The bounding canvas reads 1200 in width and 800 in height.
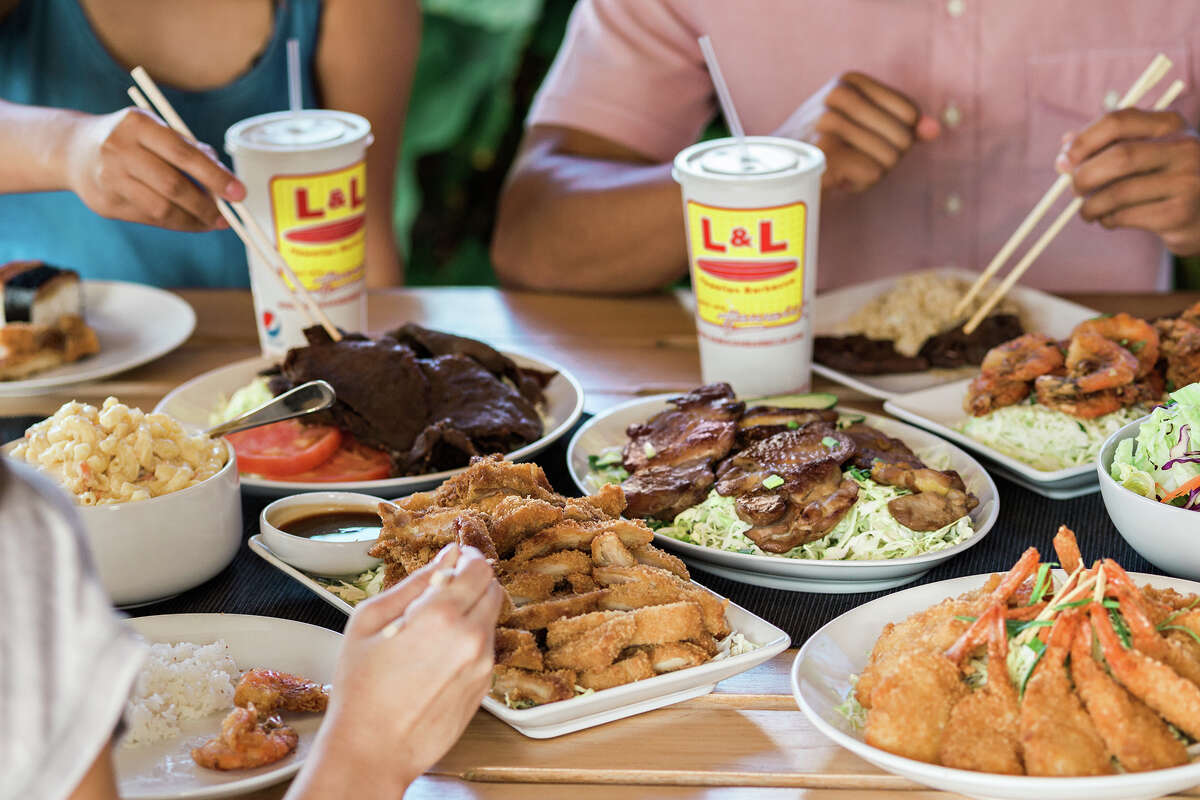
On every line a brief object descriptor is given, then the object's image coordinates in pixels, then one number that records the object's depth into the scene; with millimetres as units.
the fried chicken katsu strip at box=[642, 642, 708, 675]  1137
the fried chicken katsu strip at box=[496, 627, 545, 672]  1128
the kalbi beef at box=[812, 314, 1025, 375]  1503
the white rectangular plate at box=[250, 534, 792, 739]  1118
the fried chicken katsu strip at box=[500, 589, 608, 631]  1148
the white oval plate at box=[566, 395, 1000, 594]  1222
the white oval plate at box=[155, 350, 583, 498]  1333
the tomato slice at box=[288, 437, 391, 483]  1363
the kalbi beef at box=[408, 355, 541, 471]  1351
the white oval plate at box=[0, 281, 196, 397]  1528
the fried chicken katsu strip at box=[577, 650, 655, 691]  1129
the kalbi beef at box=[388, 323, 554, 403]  1446
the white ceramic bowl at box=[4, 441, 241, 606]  1216
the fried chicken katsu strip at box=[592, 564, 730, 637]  1157
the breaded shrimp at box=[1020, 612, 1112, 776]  1064
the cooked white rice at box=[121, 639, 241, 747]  1131
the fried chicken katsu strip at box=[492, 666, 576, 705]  1121
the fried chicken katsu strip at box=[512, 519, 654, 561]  1187
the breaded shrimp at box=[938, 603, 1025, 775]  1070
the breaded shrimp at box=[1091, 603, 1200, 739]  1072
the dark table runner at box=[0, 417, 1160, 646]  1227
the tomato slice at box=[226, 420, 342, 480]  1367
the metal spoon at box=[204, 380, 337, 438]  1351
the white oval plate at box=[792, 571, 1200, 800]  1049
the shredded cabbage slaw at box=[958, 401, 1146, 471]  1342
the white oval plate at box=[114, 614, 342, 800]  1091
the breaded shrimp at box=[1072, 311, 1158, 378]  1375
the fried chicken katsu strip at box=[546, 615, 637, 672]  1129
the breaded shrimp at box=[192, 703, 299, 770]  1106
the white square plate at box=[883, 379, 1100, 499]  1310
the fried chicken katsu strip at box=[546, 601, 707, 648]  1140
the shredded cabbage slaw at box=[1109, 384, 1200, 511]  1219
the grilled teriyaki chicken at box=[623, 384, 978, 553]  1244
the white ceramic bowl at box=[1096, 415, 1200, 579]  1193
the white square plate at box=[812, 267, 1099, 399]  1491
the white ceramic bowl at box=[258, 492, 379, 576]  1226
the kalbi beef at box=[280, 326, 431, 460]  1371
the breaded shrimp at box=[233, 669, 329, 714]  1138
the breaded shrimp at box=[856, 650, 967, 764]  1083
